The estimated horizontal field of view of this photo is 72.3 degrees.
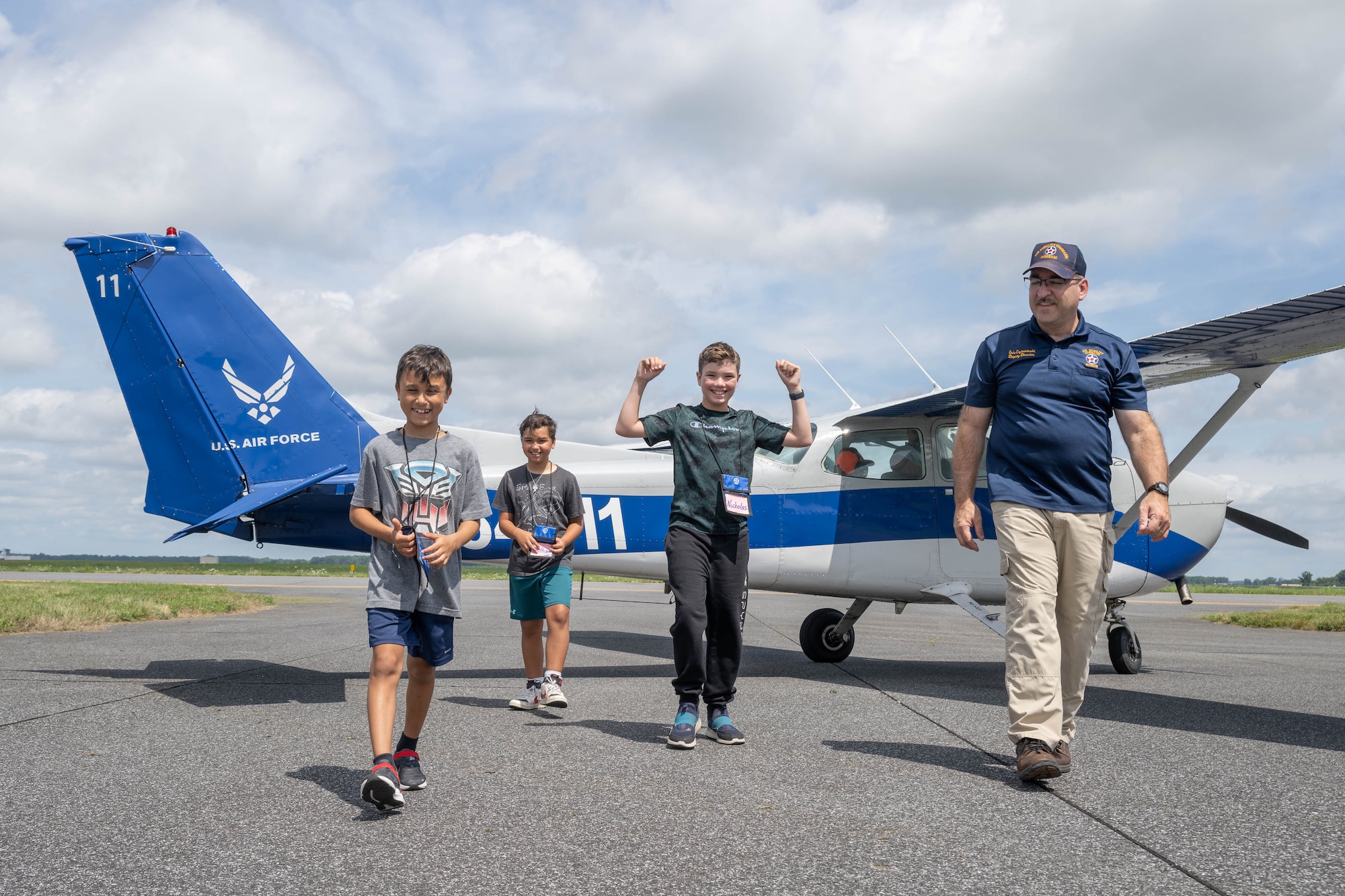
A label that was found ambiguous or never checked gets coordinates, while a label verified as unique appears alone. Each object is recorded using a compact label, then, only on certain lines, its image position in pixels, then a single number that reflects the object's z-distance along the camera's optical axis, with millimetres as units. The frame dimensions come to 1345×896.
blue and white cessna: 6605
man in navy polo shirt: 3631
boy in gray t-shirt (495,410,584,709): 5328
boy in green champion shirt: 4293
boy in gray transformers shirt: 3258
